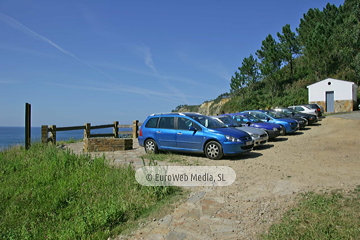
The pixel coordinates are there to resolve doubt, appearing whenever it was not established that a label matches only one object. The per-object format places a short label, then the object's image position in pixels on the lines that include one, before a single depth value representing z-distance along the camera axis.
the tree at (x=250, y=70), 56.47
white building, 31.73
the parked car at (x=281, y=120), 16.23
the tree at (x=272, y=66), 49.28
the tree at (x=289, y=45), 49.87
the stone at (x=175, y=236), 3.98
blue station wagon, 9.08
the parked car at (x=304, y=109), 24.97
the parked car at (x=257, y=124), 13.98
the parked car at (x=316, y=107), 25.14
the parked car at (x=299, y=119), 18.34
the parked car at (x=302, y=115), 20.83
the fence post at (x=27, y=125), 11.55
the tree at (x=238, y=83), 59.42
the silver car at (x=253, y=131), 11.83
